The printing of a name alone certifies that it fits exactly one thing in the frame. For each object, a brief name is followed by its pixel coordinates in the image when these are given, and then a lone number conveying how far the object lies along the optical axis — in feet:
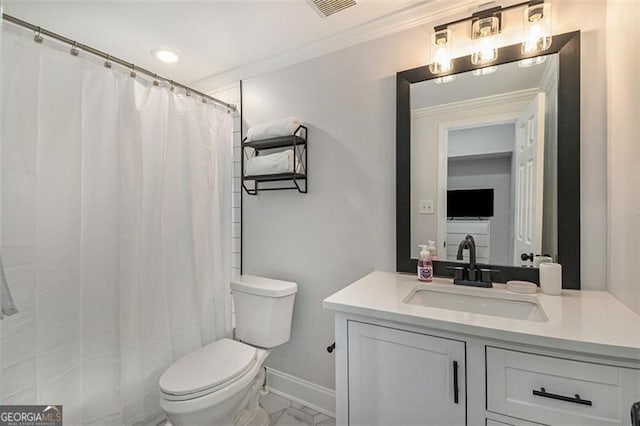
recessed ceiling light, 6.20
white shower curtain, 3.88
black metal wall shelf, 5.89
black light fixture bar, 4.16
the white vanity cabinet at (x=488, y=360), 2.58
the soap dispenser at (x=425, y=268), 4.58
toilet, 4.16
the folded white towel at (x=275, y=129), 5.76
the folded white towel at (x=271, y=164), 5.76
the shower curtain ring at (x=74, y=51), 4.31
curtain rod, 3.73
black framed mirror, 4.00
